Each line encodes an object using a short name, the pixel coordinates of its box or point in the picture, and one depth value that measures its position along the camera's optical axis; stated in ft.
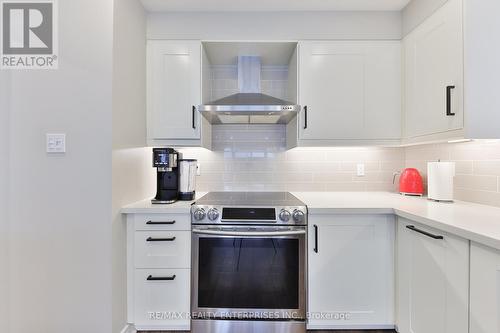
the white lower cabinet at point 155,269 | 5.52
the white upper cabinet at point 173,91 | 6.61
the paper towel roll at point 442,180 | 5.87
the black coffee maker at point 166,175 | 6.00
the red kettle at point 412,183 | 6.91
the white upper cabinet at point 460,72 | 4.53
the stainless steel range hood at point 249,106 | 6.04
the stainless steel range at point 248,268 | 5.41
